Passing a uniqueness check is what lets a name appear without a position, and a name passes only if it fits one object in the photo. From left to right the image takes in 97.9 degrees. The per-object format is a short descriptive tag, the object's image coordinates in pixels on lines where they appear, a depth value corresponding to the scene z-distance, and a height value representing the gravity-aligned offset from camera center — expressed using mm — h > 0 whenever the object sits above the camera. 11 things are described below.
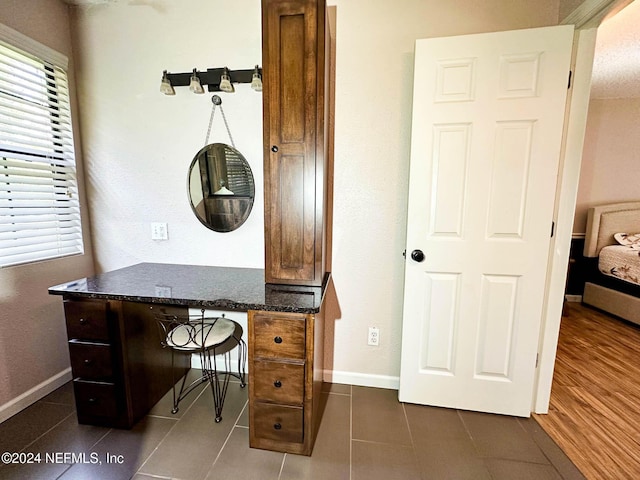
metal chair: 1526 -777
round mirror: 1874 +121
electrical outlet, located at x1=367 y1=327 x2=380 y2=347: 1888 -876
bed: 3006 -556
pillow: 3286 -341
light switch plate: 2014 -195
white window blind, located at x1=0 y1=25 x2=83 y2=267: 1576 +276
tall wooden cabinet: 1382 +356
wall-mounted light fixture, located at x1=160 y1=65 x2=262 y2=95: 1719 +797
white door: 1459 -20
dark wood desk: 1311 -713
